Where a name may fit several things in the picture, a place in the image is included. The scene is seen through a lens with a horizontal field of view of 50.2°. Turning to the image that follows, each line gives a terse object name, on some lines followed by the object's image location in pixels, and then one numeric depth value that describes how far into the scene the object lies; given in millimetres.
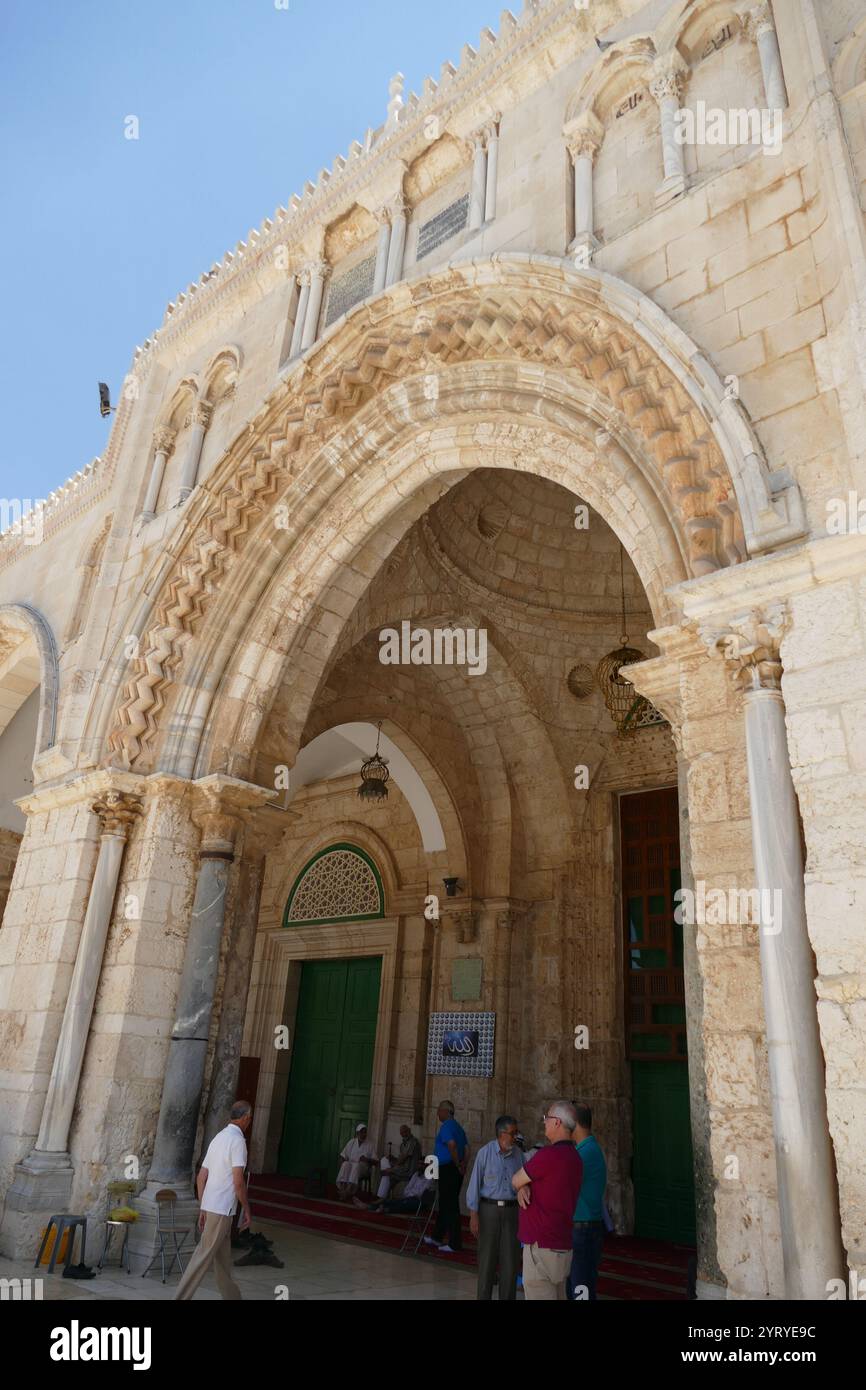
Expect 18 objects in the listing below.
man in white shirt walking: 3990
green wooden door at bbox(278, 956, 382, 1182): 9469
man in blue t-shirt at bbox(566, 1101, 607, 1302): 3953
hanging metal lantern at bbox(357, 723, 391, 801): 8266
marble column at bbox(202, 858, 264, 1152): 6074
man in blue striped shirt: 4121
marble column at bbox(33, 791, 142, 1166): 5629
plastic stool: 5117
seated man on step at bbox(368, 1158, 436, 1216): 7109
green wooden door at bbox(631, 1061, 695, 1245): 7199
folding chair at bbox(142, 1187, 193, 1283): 5090
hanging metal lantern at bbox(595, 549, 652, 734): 7414
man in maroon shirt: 3203
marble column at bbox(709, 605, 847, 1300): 2756
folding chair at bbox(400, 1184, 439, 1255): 6247
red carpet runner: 5487
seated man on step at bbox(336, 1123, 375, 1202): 8195
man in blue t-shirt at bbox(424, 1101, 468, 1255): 6305
